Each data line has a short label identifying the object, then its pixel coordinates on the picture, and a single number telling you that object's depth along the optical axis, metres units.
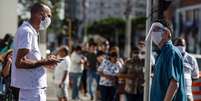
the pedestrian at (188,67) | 9.54
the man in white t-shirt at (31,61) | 6.20
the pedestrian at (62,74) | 13.37
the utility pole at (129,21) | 44.63
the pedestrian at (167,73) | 6.24
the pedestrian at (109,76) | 12.84
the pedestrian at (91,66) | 17.29
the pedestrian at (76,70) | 16.44
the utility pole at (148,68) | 8.04
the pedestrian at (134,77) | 11.87
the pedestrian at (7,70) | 9.45
